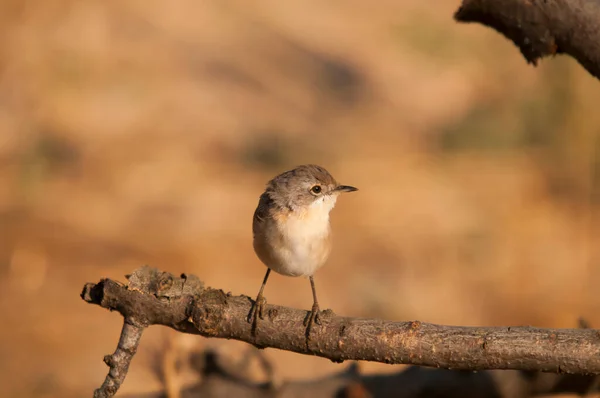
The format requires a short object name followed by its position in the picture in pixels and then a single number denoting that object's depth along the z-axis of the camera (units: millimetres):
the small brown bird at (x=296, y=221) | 8430
